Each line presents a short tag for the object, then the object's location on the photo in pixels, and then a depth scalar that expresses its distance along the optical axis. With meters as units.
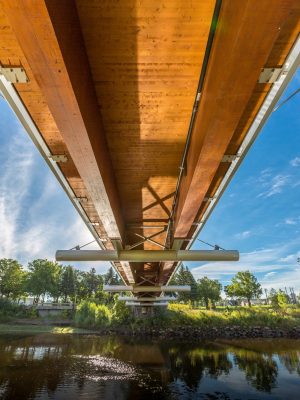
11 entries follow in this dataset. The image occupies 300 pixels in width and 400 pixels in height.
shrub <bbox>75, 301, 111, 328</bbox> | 36.66
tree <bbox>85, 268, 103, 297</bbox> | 81.69
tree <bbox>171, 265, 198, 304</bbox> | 64.75
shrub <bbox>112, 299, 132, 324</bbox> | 35.78
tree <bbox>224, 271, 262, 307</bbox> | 60.44
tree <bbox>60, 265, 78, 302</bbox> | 72.60
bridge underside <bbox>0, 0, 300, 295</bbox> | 2.18
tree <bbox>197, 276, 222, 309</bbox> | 64.31
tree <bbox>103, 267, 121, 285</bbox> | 80.38
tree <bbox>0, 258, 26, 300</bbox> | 54.67
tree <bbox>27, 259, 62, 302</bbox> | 61.53
